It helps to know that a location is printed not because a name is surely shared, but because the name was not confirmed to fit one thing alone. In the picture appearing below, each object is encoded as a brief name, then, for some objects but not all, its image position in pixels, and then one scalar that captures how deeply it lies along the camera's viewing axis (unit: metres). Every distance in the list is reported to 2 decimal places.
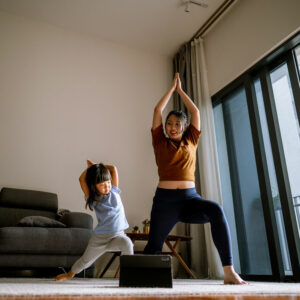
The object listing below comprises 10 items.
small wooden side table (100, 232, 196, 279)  3.07
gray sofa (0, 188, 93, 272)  2.44
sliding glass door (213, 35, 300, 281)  2.63
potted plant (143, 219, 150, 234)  3.42
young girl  1.90
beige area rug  1.06
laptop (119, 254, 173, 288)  1.37
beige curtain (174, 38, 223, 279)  3.22
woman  1.61
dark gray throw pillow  2.63
